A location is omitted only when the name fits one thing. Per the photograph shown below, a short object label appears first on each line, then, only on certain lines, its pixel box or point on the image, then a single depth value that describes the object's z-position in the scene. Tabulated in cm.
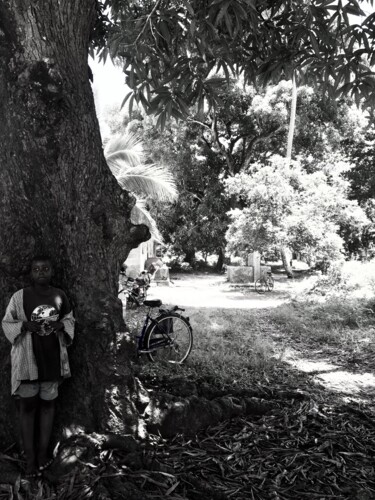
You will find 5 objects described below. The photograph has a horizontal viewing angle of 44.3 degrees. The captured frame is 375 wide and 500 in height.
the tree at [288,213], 1678
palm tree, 1438
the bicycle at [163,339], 634
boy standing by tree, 302
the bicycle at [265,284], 1706
